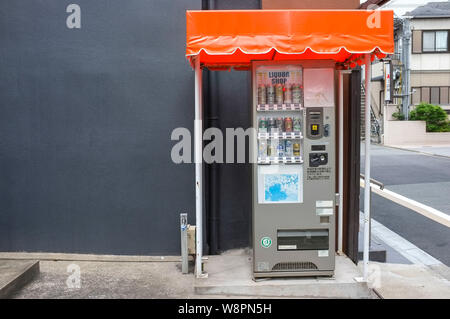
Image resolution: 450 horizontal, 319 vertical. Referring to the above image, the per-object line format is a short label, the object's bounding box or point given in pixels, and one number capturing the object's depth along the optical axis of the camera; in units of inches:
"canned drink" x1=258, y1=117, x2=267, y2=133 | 193.0
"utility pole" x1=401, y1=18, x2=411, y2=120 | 1107.9
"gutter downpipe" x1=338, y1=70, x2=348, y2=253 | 219.9
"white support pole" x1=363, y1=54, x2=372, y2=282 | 186.2
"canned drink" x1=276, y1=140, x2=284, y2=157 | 194.7
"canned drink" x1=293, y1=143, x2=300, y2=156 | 194.4
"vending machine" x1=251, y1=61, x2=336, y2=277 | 191.6
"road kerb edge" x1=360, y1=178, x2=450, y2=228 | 350.0
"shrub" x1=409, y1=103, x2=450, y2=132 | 1076.5
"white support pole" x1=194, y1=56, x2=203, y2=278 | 189.2
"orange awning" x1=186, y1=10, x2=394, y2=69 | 169.9
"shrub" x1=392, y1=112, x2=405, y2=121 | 1108.5
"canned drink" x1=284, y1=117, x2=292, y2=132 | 192.7
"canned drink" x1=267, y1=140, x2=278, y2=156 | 194.4
